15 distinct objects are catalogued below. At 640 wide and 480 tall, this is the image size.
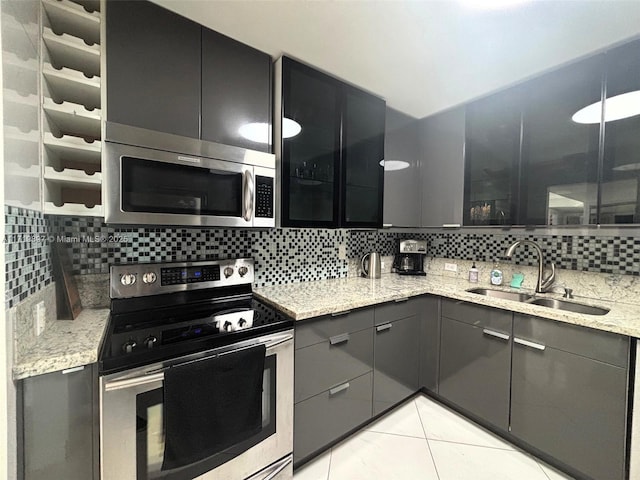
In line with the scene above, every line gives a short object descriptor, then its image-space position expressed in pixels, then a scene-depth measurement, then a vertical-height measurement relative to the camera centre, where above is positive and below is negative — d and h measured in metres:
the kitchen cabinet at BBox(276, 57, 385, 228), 1.46 +0.53
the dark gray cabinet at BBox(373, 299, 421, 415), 1.61 -0.78
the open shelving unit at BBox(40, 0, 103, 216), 0.95 +0.56
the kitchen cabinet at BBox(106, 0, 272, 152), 1.03 +0.68
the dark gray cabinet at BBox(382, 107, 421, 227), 2.01 +0.51
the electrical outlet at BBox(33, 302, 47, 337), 0.89 -0.32
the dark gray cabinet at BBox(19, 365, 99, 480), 0.78 -0.62
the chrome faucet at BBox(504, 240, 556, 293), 1.74 -0.26
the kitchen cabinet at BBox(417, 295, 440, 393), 1.83 -0.75
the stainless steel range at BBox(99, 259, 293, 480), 0.87 -0.57
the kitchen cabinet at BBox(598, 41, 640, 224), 1.25 +0.43
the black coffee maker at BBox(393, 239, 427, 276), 2.36 -0.21
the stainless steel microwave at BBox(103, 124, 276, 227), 1.00 +0.22
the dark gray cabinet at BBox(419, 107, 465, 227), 1.95 +0.53
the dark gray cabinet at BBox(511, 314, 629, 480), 1.14 -0.76
